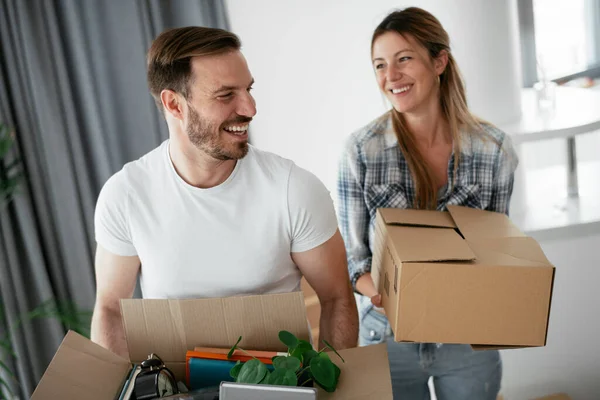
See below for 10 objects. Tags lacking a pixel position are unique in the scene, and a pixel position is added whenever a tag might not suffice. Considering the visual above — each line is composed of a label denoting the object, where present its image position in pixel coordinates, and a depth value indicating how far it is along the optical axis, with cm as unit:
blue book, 111
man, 139
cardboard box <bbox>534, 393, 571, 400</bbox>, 215
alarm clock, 108
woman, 160
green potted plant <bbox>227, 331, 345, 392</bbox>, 101
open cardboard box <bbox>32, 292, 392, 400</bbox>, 110
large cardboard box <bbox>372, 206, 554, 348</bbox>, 120
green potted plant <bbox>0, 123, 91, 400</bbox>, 218
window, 277
